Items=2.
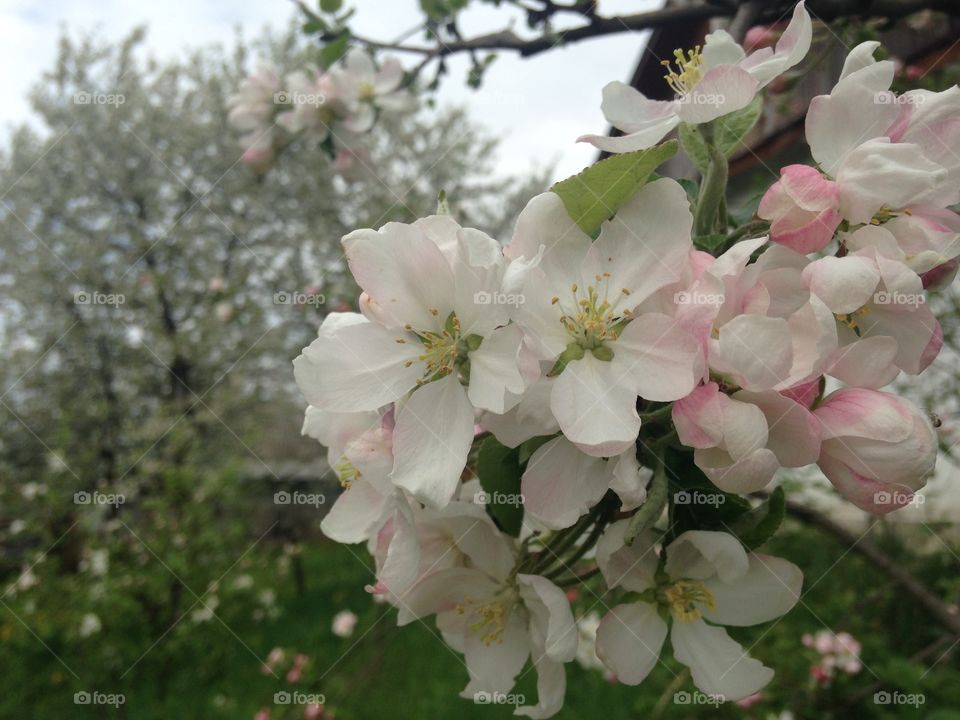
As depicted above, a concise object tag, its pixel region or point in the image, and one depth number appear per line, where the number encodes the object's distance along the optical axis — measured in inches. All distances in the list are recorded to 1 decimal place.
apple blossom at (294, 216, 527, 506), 4.9
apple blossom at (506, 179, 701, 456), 4.6
